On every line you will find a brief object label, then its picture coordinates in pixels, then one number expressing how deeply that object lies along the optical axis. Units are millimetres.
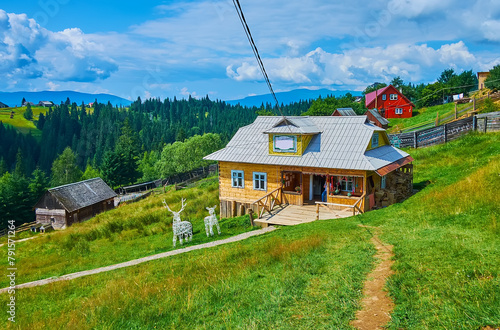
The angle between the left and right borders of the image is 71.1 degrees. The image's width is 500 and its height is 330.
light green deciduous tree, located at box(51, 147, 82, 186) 94800
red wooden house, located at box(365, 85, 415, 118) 68625
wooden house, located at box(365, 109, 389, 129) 55250
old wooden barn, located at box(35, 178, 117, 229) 42062
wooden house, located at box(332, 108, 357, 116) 55031
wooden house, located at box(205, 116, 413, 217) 21359
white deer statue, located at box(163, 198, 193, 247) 19359
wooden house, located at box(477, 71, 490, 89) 87319
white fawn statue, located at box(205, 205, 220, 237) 20297
